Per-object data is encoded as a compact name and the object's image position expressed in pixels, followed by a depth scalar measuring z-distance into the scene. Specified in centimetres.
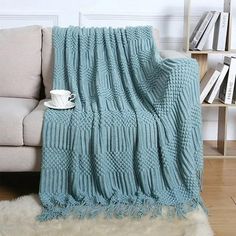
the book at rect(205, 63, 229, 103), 249
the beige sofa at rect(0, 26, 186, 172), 229
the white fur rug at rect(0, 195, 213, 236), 163
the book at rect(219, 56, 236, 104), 248
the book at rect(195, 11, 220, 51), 247
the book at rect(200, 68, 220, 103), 250
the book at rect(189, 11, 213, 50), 249
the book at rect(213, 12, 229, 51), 247
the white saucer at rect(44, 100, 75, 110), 189
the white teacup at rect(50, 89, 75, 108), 190
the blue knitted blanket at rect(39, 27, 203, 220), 176
